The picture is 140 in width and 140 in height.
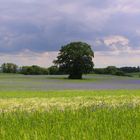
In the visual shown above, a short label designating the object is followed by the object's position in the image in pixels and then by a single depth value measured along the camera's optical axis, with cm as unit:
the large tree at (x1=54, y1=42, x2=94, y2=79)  9531
